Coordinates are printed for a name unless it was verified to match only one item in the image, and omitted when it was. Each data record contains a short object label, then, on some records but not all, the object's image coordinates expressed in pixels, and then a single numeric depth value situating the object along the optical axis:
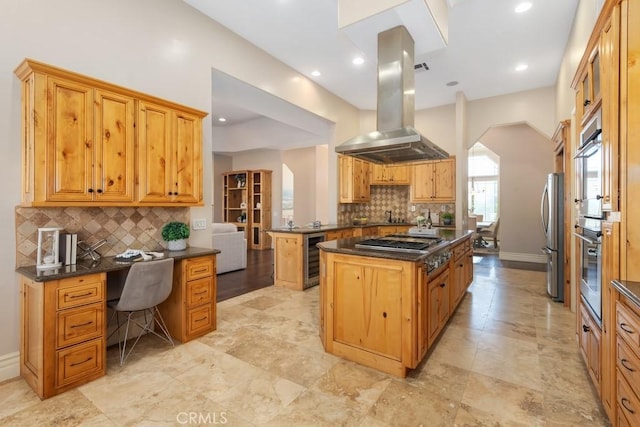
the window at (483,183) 11.38
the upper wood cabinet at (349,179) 6.03
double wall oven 1.92
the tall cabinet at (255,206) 8.98
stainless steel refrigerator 4.02
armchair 5.50
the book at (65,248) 2.29
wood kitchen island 2.20
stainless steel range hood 2.84
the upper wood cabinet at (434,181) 5.90
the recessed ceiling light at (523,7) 3.17
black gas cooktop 2.47
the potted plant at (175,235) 2.94
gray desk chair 2.33
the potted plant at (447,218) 5.95
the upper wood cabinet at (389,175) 6.54
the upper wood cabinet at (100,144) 2.08
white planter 3.00
